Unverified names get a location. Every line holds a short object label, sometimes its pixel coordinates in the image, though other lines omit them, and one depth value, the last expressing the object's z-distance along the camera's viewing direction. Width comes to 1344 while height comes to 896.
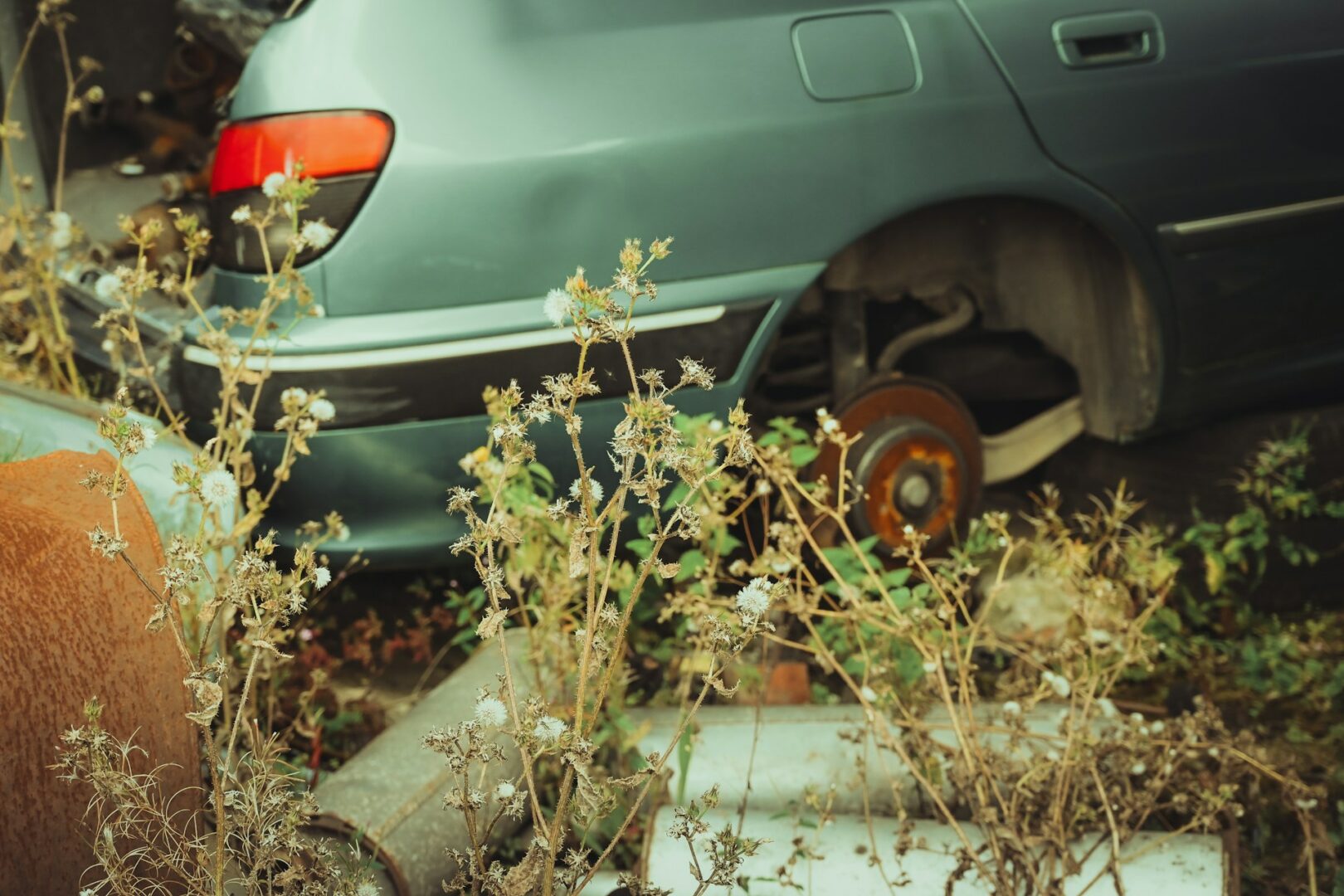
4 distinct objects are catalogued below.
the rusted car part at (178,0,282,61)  3.70
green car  2.40
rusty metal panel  1.49
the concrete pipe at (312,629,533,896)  1.93
